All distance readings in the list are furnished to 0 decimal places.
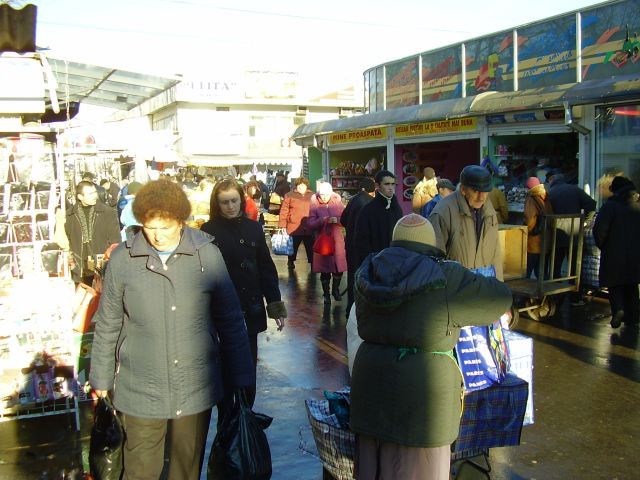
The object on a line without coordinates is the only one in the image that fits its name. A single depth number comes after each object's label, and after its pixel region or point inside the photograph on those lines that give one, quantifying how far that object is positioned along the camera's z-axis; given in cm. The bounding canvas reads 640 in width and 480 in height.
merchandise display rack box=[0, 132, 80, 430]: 531
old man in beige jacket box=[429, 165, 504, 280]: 534
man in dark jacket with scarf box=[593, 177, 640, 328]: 805
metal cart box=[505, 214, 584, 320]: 843
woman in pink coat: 1017
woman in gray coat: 343
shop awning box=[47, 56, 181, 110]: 746
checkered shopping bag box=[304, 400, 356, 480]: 369
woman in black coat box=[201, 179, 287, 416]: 484
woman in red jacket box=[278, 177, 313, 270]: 1278
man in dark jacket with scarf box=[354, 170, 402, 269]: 720
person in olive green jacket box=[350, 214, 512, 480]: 308
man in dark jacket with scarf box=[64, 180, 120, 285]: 806
